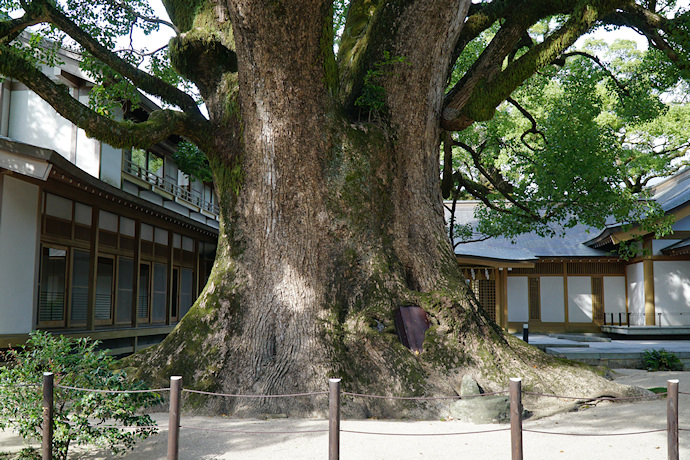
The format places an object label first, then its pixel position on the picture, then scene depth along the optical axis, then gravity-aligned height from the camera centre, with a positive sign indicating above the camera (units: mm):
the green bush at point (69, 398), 4902 -948
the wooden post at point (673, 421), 4855 -1068
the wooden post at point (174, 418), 4641 -1033
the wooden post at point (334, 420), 4578 -1028
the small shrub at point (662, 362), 12414 -1471
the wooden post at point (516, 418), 4564 -998
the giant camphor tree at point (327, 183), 7195 +1491
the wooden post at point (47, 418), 4770 -1060
